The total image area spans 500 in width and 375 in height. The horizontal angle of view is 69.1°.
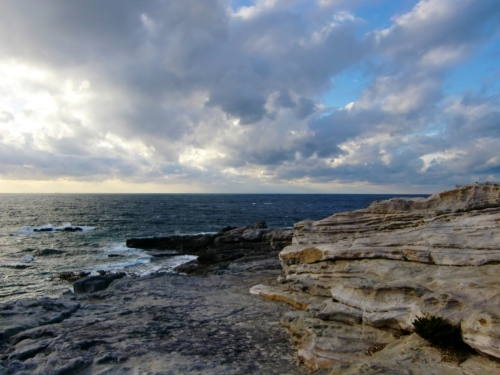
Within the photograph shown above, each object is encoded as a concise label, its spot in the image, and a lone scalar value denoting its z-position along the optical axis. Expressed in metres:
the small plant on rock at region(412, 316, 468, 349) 11.25
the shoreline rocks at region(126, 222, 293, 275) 40.38
